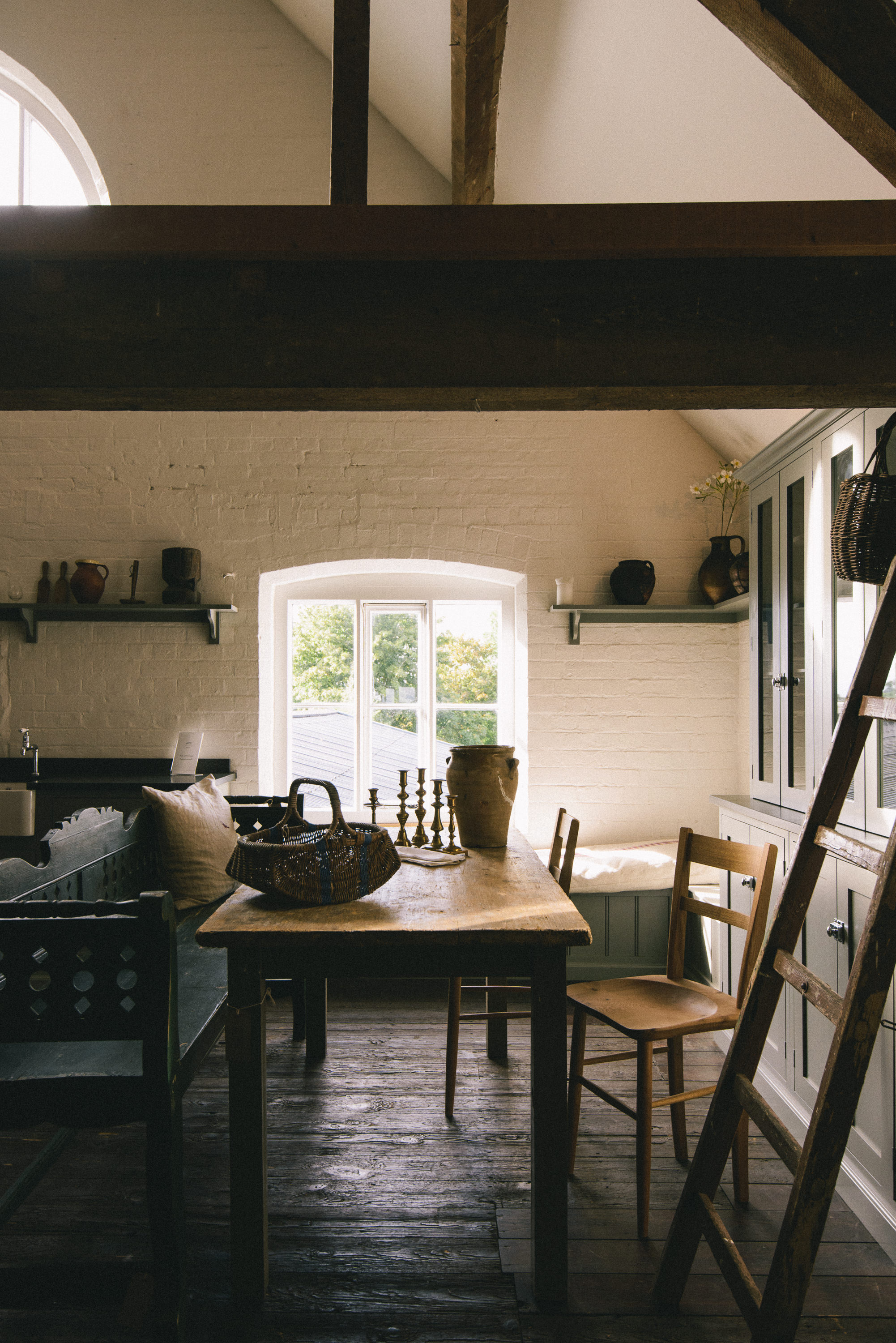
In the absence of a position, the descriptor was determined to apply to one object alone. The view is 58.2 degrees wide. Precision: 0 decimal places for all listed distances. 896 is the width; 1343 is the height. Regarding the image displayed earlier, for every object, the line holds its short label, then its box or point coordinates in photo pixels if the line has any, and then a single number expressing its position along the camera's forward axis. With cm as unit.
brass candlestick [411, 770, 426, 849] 271
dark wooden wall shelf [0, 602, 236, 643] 423
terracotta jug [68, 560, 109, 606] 422
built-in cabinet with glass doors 214
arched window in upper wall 434
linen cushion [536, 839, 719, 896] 374
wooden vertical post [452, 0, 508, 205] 257
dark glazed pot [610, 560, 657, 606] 422
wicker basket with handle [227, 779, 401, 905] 191
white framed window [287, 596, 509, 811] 477
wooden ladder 146
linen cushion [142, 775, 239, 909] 308
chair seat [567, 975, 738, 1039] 215
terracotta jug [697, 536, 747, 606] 416
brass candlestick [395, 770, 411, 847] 262
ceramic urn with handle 257
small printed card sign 421
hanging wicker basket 199
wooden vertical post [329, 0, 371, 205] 171
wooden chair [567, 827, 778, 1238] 212
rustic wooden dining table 177
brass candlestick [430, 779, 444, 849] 268
